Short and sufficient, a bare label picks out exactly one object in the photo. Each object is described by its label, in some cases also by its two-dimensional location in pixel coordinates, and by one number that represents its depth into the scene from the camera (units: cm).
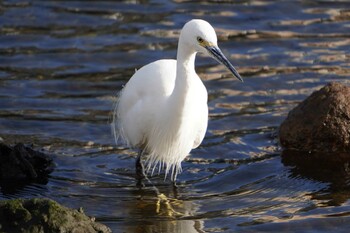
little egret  1392
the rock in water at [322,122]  1634
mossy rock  1147
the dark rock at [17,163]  1558
